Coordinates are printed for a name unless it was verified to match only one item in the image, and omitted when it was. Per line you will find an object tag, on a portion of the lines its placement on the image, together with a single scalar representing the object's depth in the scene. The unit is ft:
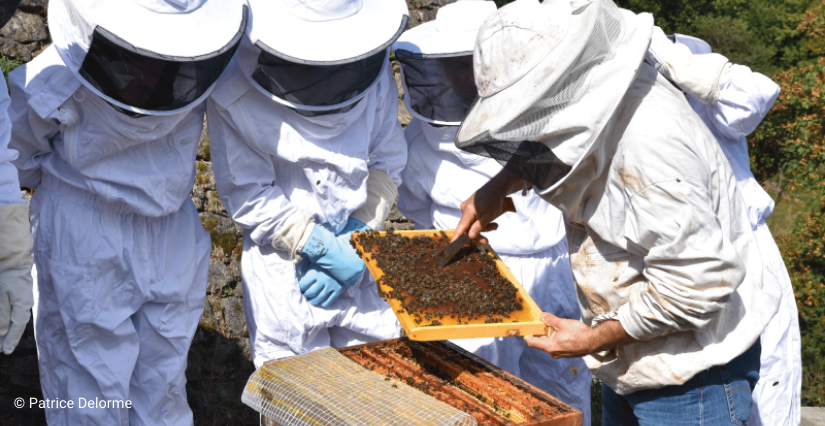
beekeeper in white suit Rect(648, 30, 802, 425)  12.49
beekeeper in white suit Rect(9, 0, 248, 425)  9.95
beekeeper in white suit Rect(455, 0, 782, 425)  6.63
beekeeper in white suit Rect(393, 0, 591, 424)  13.15
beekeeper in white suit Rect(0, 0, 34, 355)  8.67
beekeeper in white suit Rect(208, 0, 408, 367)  11.13
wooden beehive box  7.66
